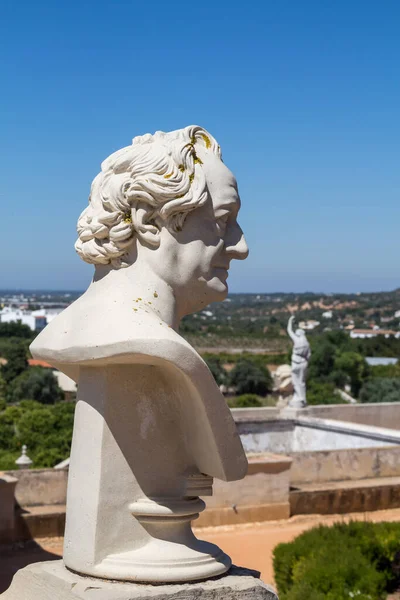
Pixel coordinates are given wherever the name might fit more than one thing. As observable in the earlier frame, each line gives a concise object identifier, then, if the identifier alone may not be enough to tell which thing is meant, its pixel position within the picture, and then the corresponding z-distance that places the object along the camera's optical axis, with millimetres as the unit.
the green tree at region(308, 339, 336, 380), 45594
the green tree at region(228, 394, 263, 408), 30578
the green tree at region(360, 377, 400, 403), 31234
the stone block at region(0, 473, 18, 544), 9148
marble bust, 3172
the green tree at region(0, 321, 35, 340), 92438
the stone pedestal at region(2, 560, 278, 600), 3074
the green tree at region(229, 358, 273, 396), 47938
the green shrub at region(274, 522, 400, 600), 6887
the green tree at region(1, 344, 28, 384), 54188
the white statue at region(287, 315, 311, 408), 15812
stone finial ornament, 11820
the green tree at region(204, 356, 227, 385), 46375
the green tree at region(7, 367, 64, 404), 45094
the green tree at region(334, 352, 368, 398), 43075
